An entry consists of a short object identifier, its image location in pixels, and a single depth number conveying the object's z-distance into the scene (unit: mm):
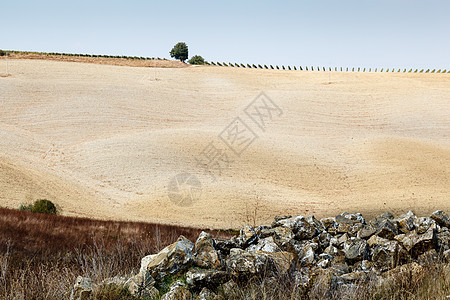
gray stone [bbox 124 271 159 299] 7961
